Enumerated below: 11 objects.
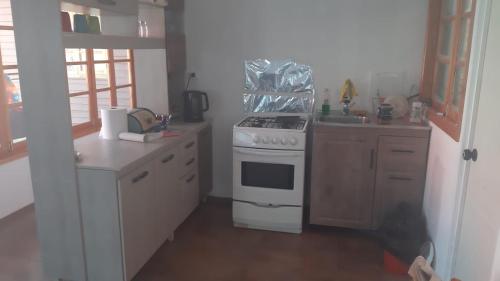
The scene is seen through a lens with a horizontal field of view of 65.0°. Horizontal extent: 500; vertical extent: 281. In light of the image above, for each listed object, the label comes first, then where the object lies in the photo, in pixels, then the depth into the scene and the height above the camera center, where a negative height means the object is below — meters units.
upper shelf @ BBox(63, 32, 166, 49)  2.09 +0.13
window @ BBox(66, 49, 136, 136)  3.67 -0.19
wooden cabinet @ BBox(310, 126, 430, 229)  2.87 -0.79
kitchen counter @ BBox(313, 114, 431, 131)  2.82 -0.43
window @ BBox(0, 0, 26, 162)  3.24 -0.25
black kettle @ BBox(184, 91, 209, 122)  3.37 -0.36
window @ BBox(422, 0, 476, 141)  2.25 +0.04
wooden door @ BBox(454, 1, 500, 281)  1.73 -0.57
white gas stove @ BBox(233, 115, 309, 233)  2.97 -0.84
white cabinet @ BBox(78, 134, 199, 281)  2.16 -0.88
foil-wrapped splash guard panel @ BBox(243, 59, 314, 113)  3.41 -0.19
